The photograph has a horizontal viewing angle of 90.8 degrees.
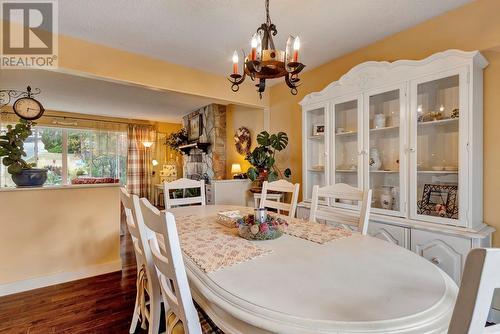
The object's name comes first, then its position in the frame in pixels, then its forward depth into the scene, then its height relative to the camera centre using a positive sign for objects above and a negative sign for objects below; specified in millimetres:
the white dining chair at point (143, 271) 1218 -572
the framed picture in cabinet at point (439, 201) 1871 -280
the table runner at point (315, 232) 1383 -400
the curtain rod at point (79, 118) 5318 +1171
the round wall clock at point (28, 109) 3072 +732
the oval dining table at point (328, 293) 682 -420
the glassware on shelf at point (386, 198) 2264 -300
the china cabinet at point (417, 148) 1765 +159
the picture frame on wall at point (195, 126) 5535 +924
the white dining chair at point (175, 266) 829 -359
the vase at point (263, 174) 3604 -116
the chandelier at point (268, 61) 1447 +635
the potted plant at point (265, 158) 3434 +117
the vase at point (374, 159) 2404 +68
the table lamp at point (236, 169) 4633 -55
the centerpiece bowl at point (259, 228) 1356 -353
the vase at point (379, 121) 2333 +430
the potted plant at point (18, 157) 2217 +86
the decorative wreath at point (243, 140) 4527 +480
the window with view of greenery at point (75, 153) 5734 +326
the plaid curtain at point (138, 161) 6652 +140
